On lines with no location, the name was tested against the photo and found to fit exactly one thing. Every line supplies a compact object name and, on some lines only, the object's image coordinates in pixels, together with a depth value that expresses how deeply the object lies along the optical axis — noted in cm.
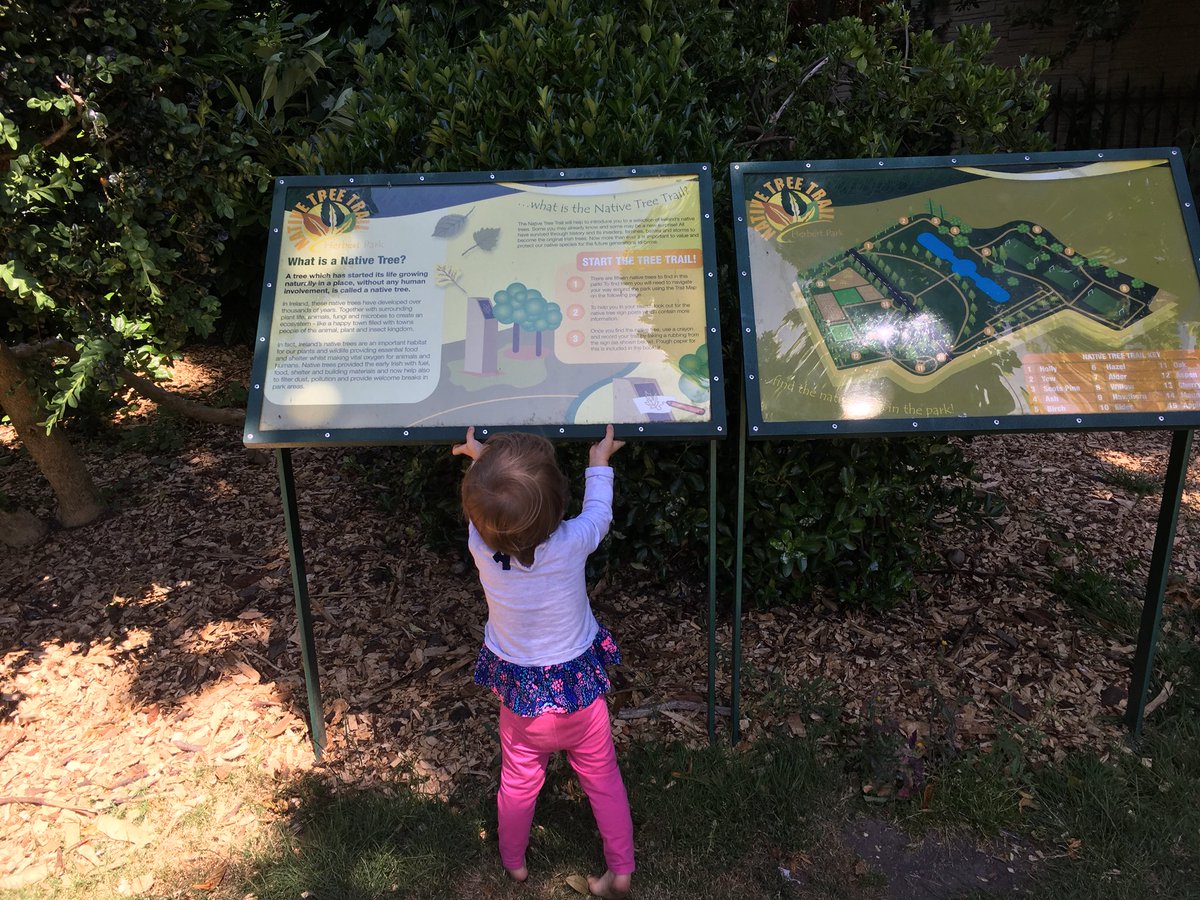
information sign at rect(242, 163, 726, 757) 262
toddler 216
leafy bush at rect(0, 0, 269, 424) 324
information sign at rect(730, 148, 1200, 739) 264
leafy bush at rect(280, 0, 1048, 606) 329
